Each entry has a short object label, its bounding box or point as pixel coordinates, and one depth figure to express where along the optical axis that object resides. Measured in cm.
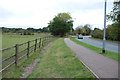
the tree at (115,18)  2094
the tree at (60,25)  5891
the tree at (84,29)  10351
